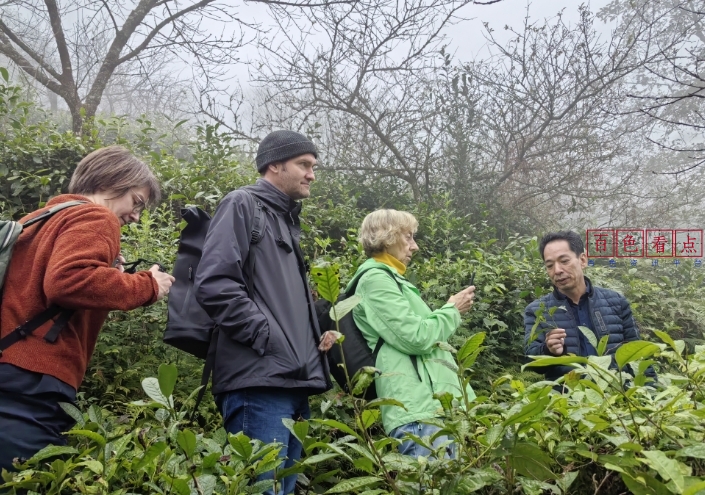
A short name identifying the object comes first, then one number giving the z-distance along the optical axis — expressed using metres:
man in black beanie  2.35
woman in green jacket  2.56
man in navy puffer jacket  3.44
